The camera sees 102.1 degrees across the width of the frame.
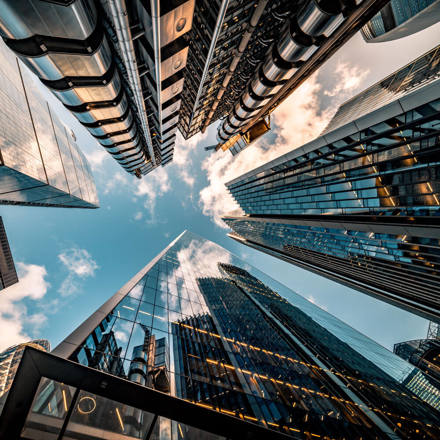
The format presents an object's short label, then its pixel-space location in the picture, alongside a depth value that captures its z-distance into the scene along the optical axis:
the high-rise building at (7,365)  49.05
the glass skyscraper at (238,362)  8.47
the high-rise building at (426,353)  46.80
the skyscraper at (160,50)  7.66
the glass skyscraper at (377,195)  14.69
